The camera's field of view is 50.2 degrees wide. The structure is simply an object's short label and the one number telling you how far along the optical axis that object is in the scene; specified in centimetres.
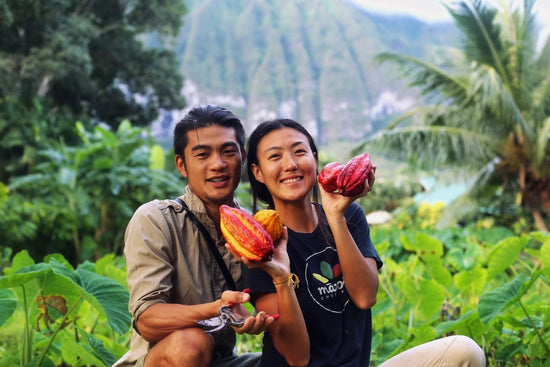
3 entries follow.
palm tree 969
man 159
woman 159
